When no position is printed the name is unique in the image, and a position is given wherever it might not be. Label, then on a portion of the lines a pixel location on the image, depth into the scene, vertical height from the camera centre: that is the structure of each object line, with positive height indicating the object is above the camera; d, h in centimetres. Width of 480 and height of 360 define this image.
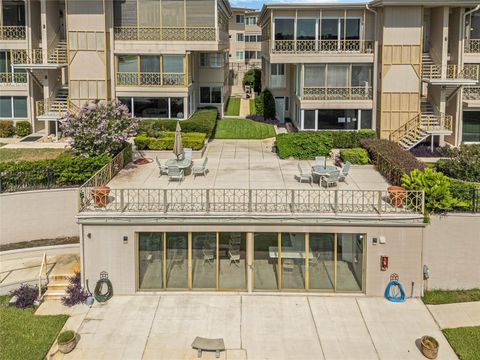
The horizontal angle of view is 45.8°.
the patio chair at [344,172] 2408 -252
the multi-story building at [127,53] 3478 +360
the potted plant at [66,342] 1579 -639
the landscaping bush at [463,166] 2578 -241
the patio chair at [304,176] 2422 -272
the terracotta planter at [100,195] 1973 -291
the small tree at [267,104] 4314 +60
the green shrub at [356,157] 2809 -219
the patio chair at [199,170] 2528 -258
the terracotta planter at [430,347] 1553 -638
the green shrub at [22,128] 3750 -115
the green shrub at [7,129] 3750 -122
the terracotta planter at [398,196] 1956 -286
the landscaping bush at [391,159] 2356 -208
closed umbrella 2511 -147
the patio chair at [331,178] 2311 -267
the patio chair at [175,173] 2430 -263
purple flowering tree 2609 -87
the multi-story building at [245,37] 7375 +973
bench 1550 -636
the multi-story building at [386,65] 3350 +289
